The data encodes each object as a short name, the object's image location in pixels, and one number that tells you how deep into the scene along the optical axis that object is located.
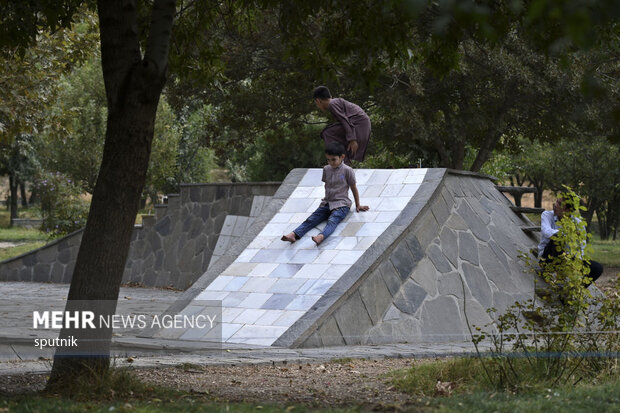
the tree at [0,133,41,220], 50.70
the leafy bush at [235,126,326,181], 45.53
